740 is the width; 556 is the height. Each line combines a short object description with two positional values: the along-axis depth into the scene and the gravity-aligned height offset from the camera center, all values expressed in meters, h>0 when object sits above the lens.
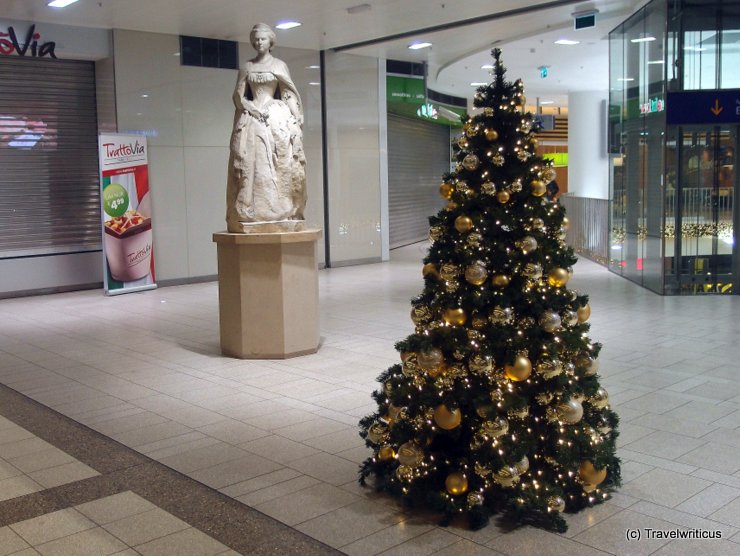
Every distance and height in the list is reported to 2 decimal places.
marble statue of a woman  7.29 +0.56
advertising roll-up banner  11.68 -0.02
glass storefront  10.45 +0.77
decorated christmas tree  3.71 -0.68
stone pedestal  7.22 -0.73
